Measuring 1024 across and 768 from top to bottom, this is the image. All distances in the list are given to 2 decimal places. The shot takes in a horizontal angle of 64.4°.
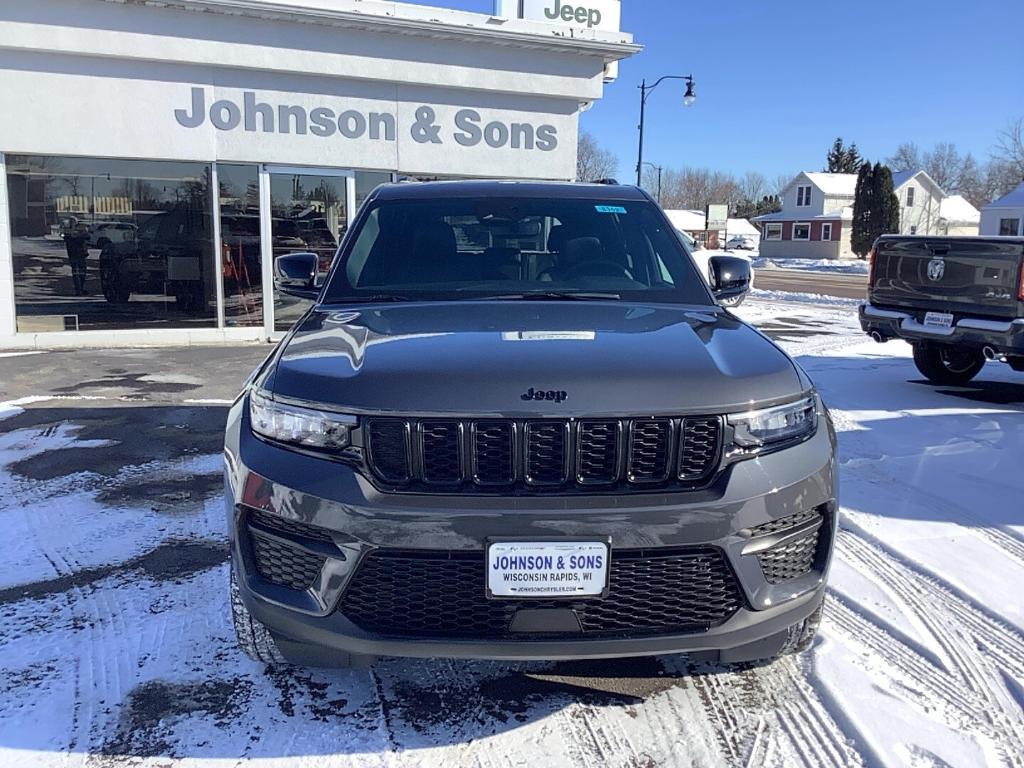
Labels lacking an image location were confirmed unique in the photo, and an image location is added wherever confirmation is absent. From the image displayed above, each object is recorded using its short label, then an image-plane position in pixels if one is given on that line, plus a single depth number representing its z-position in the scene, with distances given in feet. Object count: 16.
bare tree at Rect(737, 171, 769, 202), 396.57
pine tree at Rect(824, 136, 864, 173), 307.17
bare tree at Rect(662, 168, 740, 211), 378.53
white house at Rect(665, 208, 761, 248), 273.79
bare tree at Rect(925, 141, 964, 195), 302.86
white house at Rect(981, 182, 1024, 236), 161.17
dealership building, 34.37
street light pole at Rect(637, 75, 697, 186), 93.86
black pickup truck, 23.97
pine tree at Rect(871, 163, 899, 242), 163.84
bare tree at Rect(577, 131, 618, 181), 213.60
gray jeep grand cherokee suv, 7.54
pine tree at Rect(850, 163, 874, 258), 166.09
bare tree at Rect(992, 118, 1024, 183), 209.67
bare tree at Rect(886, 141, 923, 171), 313.53
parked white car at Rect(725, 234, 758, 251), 209.77
